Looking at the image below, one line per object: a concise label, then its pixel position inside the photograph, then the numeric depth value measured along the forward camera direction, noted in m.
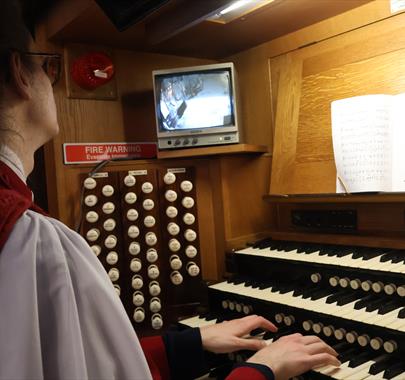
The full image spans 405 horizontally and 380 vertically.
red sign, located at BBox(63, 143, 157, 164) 2.04
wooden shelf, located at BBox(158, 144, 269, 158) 1.97
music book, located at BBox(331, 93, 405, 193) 1.59
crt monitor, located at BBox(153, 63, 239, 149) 2.02
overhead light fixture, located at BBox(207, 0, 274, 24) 1.88
